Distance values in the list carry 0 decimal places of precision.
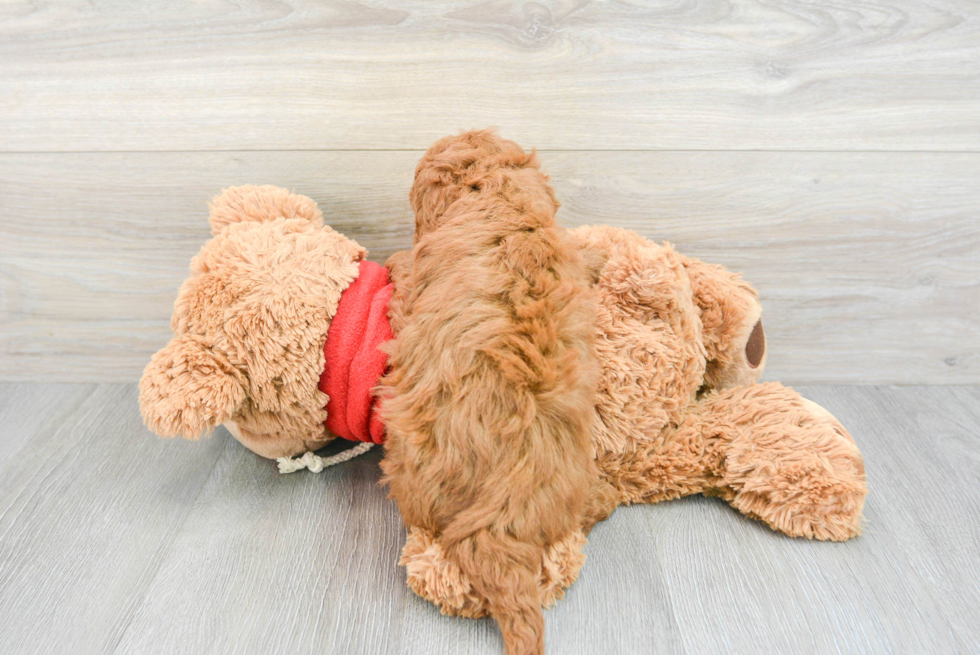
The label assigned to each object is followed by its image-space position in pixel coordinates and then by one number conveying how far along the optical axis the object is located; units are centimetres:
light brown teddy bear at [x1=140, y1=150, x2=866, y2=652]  71
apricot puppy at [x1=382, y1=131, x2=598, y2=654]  60
